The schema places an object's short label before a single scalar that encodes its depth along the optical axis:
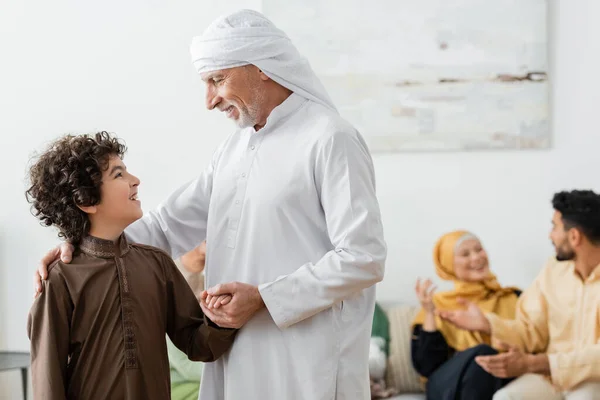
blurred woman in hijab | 3.52
